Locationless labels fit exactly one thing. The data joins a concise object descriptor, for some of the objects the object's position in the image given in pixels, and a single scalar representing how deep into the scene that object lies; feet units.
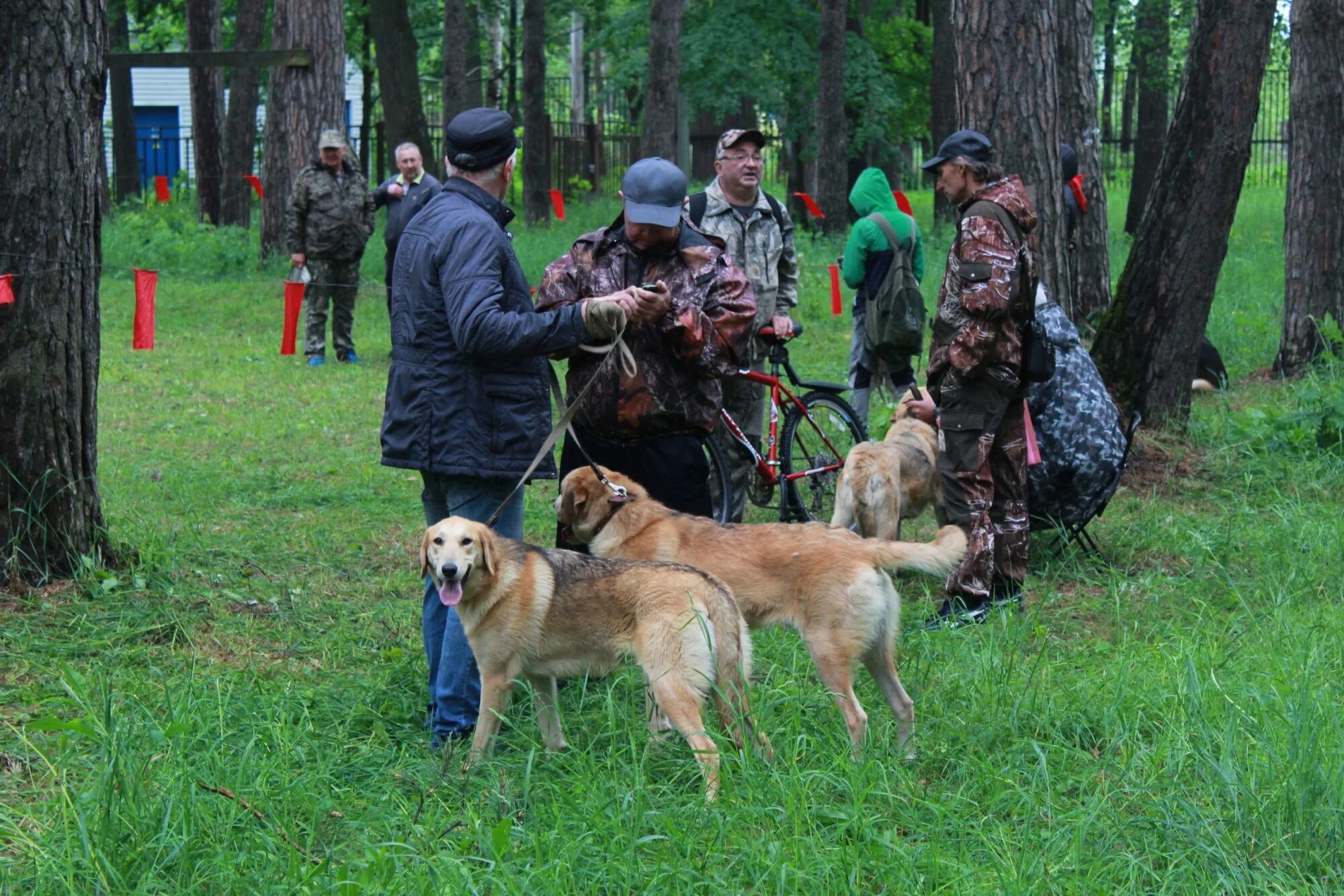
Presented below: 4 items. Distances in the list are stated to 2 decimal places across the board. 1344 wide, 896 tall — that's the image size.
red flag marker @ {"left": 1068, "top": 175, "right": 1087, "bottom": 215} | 43.19
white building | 183.42
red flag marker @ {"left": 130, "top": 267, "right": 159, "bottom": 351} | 34.71
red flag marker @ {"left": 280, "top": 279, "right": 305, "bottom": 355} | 43.57
